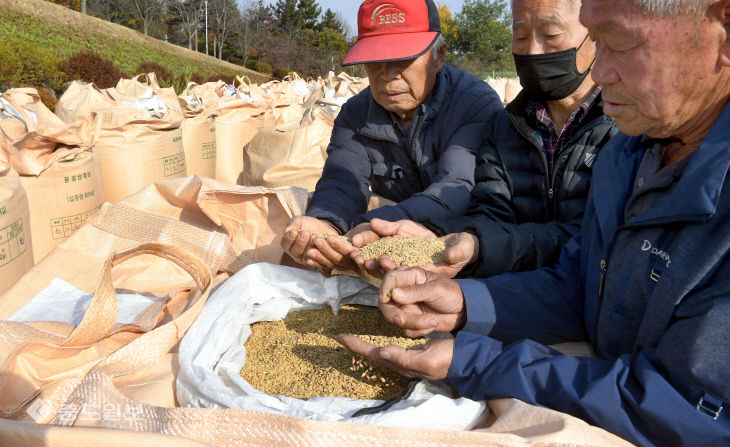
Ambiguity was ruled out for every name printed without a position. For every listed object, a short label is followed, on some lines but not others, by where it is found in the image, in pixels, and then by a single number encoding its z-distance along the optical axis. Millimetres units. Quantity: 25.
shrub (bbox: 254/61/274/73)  26828
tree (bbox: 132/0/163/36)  29691
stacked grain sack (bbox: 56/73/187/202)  3242
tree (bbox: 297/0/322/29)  37219
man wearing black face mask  1571
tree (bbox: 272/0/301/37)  36219
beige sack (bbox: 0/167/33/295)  1970
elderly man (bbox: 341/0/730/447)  851
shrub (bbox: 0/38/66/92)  6641
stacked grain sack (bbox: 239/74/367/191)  3332
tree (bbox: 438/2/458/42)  37156
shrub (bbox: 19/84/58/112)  5508
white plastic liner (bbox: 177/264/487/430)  1011
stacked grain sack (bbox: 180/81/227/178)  4254
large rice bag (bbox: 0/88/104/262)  2395
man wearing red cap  1982
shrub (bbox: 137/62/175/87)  11000
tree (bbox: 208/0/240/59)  31984
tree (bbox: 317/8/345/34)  37569
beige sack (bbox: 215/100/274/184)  4598
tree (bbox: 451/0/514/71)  35406
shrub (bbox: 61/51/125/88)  8133
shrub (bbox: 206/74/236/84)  18312
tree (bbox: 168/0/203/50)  31297
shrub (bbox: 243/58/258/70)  28453
